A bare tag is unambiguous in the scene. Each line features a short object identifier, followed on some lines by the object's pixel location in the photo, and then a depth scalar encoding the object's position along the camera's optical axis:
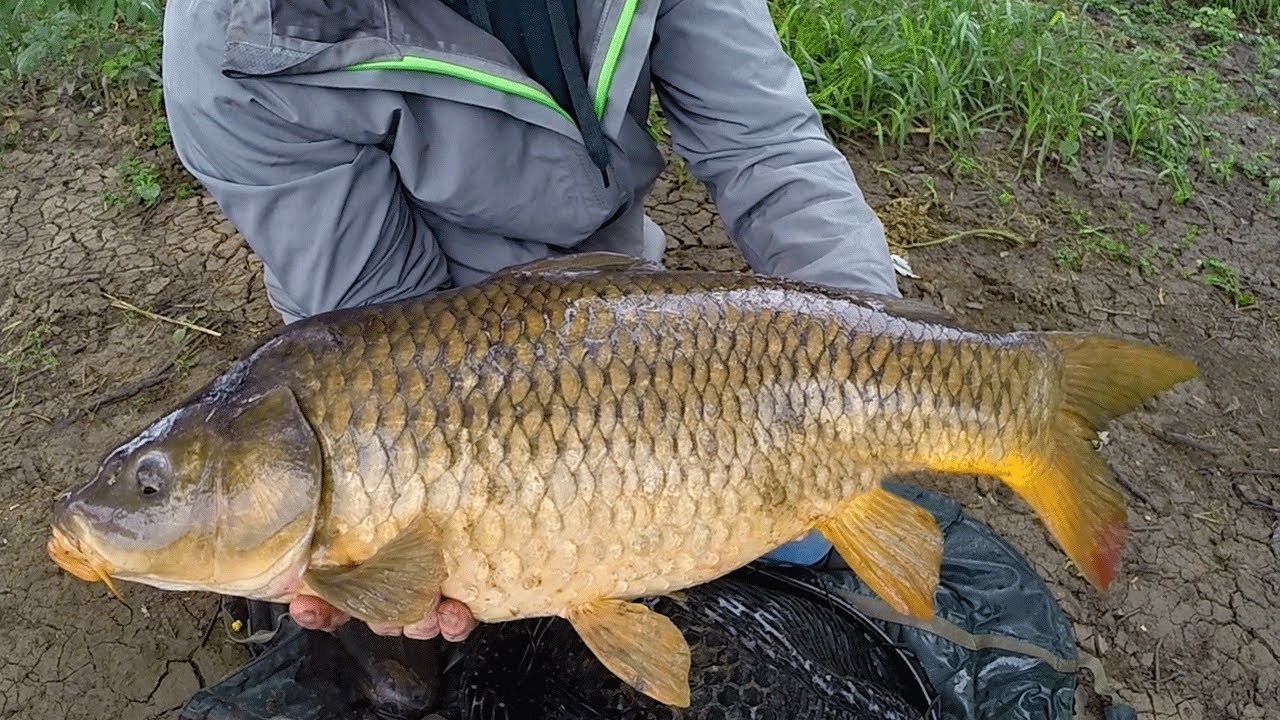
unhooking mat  1.41
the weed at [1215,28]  3.88
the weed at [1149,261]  2.72
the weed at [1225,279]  2.66
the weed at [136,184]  2.79
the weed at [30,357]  2.32
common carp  1.09
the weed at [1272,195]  3.06
